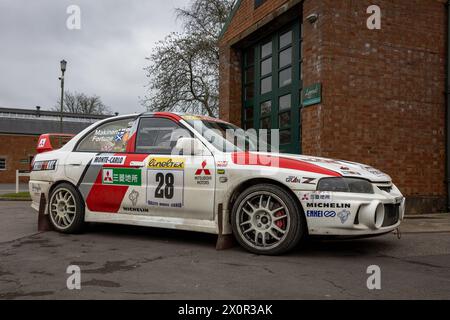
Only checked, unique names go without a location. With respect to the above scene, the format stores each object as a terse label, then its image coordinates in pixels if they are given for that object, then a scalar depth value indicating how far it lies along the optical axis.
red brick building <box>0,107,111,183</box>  38.34
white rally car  4.48
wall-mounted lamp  8.78
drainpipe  9.60
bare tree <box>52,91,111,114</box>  59.03
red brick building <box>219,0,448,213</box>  8.62
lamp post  18.83
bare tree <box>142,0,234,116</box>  20.98
